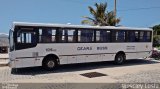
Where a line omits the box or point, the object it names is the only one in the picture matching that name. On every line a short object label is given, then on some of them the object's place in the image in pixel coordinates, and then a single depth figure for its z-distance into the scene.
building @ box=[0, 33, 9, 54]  20.57
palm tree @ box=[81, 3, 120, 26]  19.66
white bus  8.27
